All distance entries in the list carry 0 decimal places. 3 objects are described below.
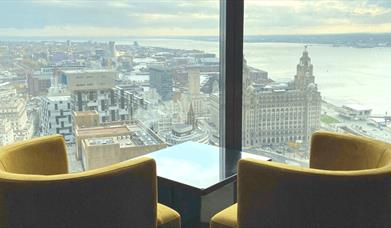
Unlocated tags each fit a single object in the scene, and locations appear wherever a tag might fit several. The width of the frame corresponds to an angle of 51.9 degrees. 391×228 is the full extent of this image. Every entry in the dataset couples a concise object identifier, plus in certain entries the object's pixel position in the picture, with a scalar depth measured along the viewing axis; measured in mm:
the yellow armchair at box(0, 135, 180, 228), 1528
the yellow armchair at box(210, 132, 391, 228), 1590
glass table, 2254
